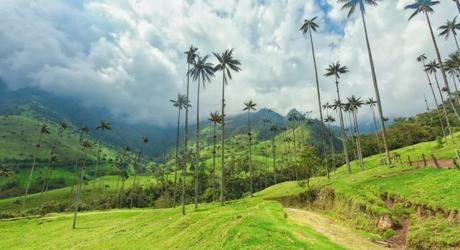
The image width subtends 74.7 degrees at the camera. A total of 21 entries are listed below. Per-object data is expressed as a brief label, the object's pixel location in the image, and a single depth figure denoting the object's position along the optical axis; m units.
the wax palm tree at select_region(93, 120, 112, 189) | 90.36
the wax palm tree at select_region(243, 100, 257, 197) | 93.50
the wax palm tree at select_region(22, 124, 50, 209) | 118.32
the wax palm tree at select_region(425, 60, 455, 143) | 97.31
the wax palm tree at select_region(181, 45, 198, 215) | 63.96
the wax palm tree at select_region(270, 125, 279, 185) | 132.88
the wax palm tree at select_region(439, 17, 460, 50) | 74.00
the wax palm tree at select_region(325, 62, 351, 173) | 78.38
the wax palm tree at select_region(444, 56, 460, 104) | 85.65
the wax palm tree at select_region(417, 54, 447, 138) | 101.41
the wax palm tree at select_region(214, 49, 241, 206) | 64.69
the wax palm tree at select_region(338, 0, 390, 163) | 53.60
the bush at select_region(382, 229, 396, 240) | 25.78
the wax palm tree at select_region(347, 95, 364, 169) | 91.38
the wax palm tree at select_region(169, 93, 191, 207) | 78.00
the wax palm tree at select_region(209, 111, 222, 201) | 67.32
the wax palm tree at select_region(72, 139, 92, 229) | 110.31
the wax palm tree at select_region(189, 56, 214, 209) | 63.62
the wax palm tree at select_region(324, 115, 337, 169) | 134.45
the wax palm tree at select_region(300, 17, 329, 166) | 70.88
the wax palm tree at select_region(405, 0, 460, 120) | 59.19
